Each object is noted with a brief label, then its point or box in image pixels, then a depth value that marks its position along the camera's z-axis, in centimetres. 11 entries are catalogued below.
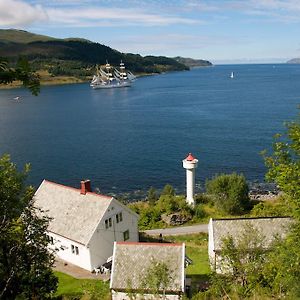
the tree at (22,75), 660
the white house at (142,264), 2525
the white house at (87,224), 3278
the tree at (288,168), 1639
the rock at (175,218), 4294
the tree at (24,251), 1538
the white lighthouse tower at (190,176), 4478
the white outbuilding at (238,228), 3030
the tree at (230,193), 4375
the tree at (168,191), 4976
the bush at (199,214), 4412
